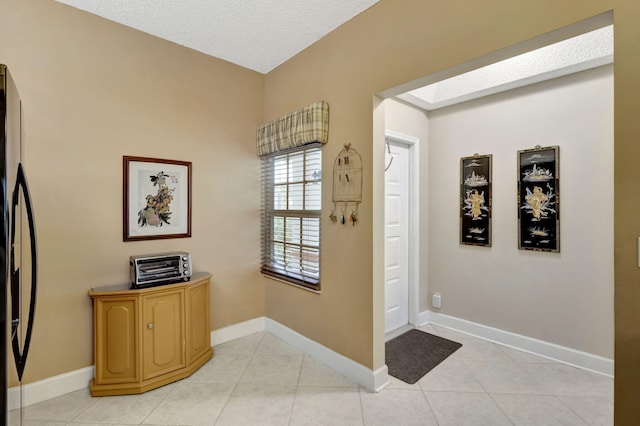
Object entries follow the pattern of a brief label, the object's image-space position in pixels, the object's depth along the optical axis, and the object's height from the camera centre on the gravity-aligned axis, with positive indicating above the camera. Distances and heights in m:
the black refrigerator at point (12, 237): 0.84 -0.08
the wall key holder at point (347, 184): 2.31 +0.23
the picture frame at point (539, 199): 2.62 +0.12
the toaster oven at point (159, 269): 2.26 -0.44
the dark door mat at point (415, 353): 2.44 -1.31
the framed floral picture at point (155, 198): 2.45 +0.13
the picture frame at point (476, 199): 3.06 +0.14
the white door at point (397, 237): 3.23 -0.28
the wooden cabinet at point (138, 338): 2.12 -0.93
